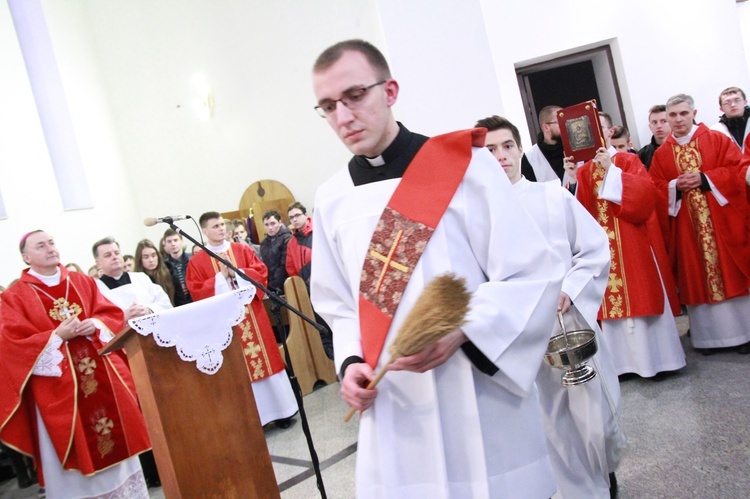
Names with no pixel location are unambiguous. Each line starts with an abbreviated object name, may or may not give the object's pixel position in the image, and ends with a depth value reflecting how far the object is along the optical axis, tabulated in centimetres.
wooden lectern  294
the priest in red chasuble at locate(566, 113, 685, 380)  430
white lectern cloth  290
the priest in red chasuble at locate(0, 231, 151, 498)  398
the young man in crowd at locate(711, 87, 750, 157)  551
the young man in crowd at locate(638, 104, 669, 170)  562
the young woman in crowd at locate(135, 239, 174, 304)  619
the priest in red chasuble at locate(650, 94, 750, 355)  465
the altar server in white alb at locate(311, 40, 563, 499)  139
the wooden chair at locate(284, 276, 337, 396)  643
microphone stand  279
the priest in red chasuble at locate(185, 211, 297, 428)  570
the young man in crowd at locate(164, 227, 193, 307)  639
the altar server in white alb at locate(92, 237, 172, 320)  527
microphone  298
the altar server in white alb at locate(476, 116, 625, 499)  255
